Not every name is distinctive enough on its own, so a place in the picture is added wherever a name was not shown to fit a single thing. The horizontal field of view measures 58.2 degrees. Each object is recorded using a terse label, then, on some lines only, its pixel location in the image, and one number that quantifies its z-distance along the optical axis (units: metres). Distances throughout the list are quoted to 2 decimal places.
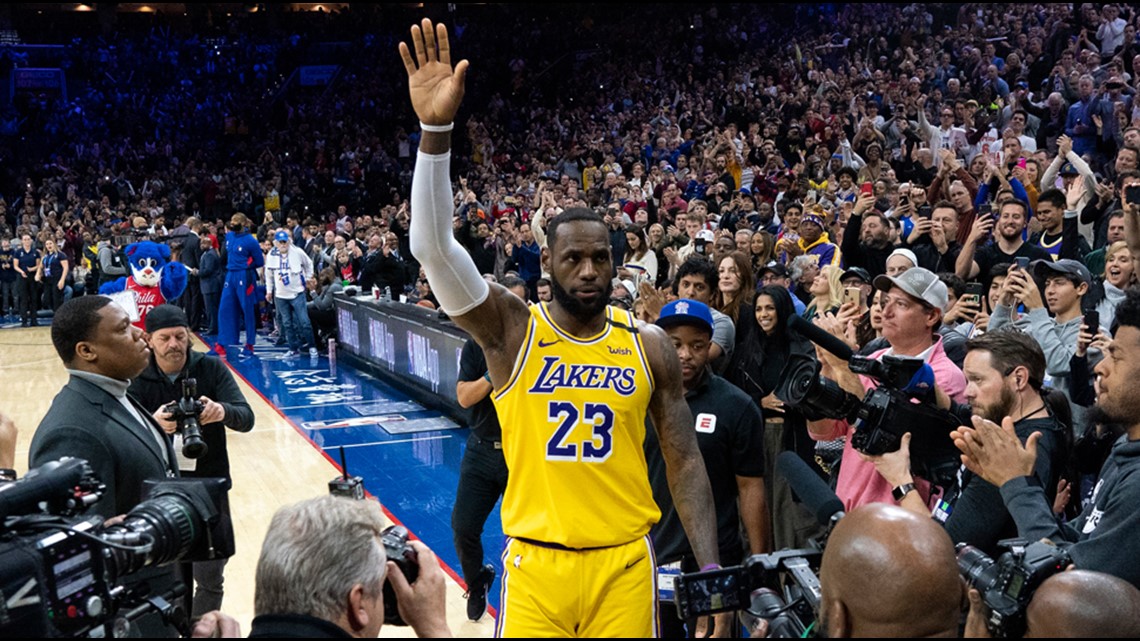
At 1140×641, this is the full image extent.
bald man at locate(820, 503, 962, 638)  1.91
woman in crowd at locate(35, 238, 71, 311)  19.48
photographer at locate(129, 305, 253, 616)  4.84
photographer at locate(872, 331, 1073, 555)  3.38
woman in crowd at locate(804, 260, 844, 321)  6.55
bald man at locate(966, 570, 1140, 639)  2.04
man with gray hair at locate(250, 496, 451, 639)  2.11
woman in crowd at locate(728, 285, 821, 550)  5.23
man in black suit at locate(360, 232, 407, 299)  14.55
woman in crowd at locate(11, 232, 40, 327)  19.75
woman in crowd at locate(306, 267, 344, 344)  15.50
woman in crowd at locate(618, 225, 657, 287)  10.09
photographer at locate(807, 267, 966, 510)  4.00
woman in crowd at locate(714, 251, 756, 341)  6.11
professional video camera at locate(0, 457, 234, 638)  2.14
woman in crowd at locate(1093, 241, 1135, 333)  5.50
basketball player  3.12
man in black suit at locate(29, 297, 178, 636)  3.55
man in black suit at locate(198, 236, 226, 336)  16.55
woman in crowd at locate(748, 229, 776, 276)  8.16
